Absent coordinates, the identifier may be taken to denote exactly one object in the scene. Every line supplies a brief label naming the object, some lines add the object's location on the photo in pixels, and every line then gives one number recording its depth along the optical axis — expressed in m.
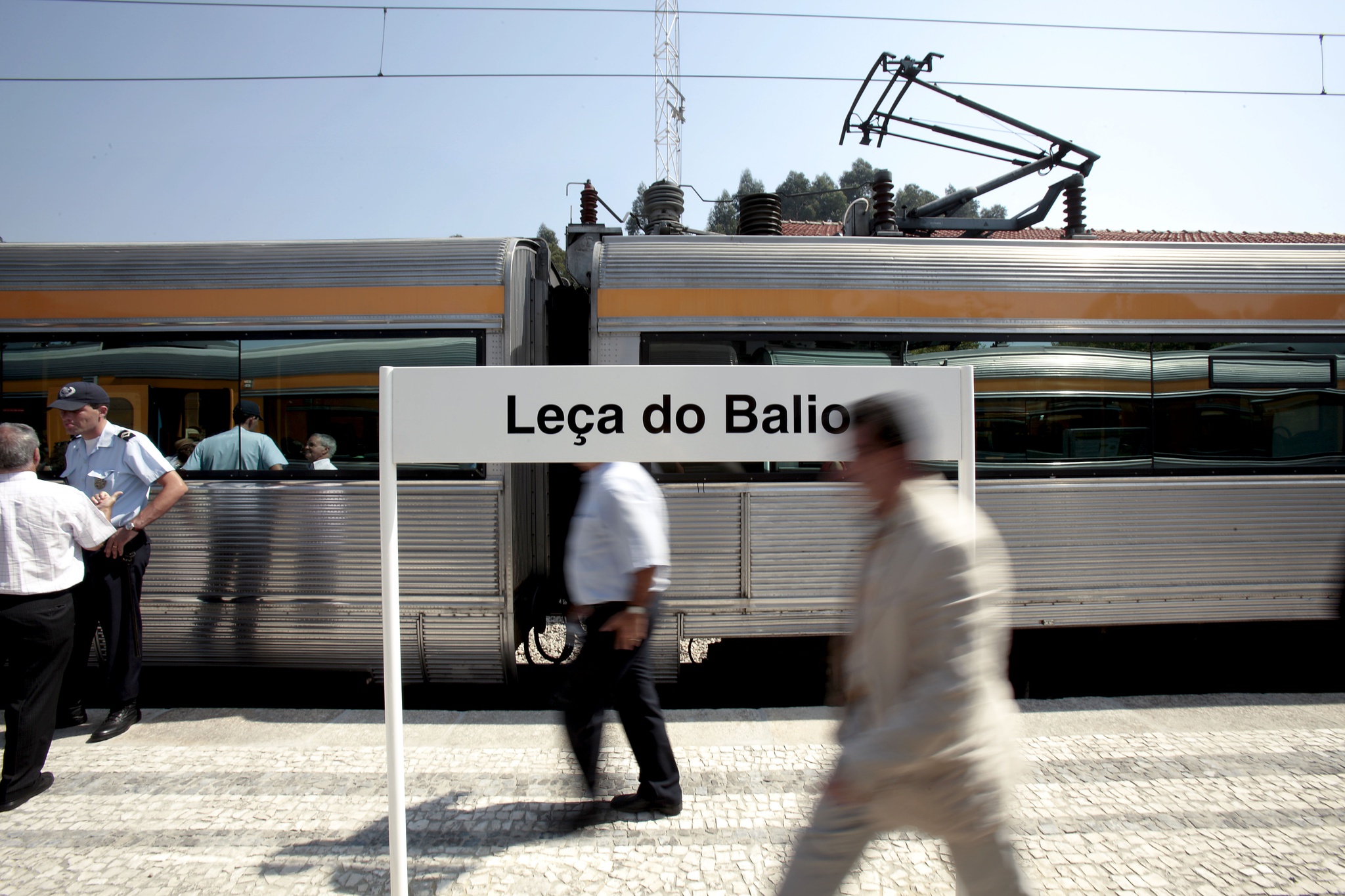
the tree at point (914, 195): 73.94
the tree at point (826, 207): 77.06
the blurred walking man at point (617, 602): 2.92
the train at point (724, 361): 4.55
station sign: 2.43
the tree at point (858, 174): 95.38
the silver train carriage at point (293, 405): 4.51
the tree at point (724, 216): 73.31
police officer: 4.12
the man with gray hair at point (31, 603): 3.32
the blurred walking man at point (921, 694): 1.69
